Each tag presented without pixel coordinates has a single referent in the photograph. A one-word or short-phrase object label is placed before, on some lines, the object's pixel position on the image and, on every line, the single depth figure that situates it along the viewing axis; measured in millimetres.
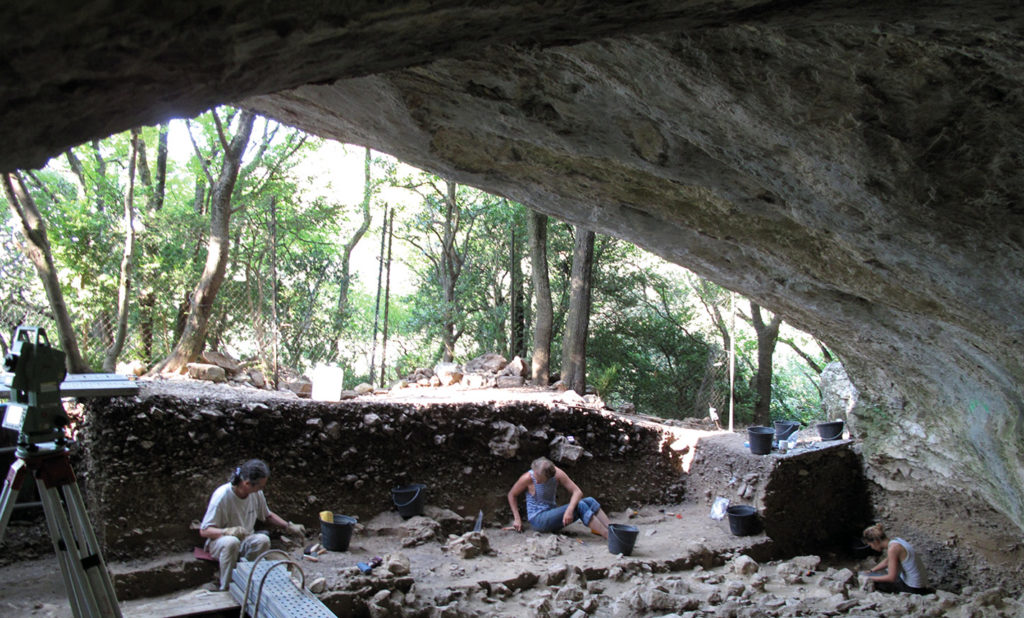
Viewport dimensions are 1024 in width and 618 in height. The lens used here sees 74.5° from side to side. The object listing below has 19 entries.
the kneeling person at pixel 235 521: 4586
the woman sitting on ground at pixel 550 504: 6539
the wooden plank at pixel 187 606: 3928
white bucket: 6980
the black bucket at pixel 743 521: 6973
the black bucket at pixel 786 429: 8336
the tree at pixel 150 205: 8266
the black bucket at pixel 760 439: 7305
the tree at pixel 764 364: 11133
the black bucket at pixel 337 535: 5418
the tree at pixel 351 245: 11125
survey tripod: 2020
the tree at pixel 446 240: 12734
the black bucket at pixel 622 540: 6137
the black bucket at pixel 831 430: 7867
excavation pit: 5062
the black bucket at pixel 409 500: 6279
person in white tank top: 5973
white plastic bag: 7395
